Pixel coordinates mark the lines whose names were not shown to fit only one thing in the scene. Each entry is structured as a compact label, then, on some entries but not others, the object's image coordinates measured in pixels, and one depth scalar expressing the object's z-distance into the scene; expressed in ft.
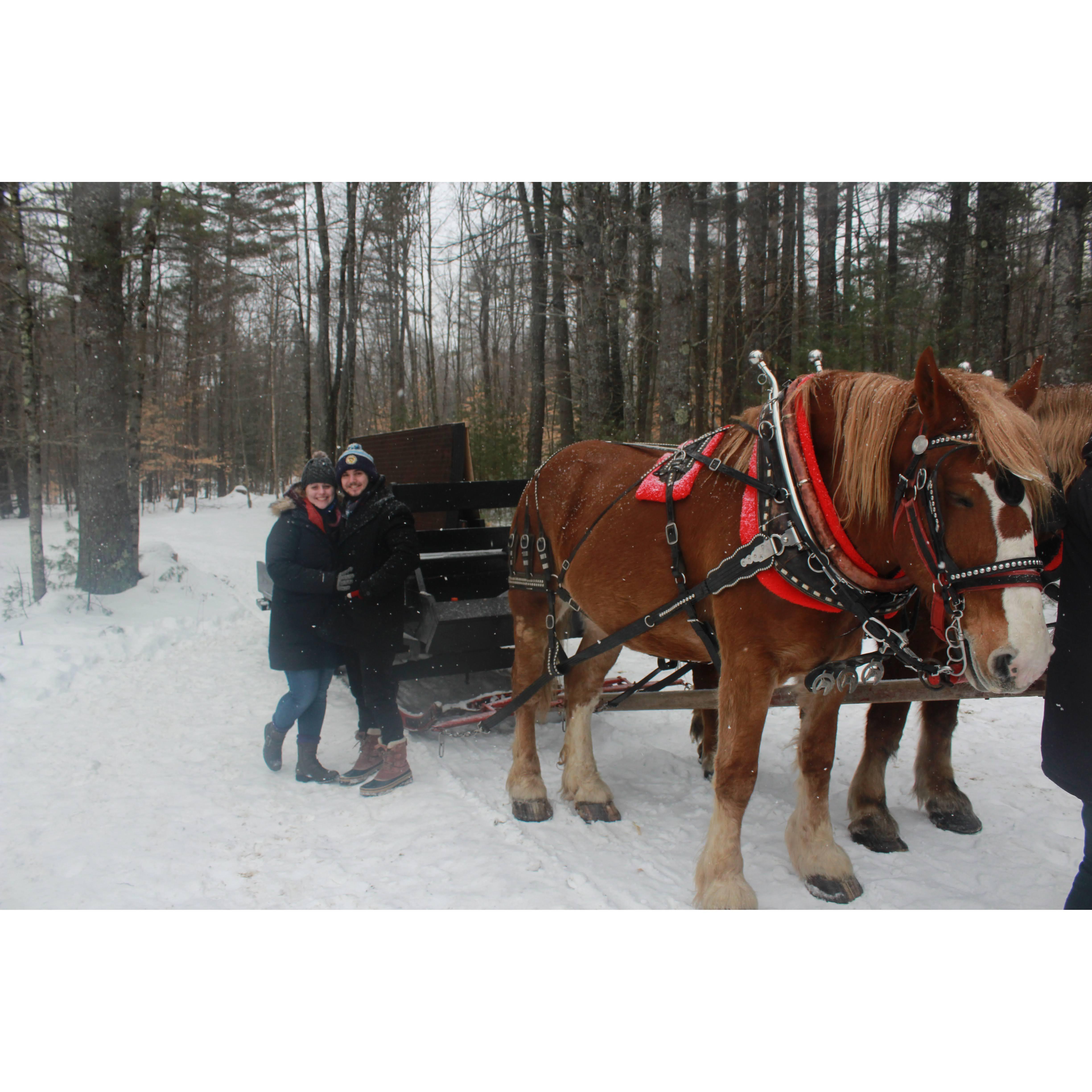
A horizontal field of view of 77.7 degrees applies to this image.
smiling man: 11.81
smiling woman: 11.82
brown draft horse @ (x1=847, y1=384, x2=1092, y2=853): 9.53
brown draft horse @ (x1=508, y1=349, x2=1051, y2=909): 5.77
